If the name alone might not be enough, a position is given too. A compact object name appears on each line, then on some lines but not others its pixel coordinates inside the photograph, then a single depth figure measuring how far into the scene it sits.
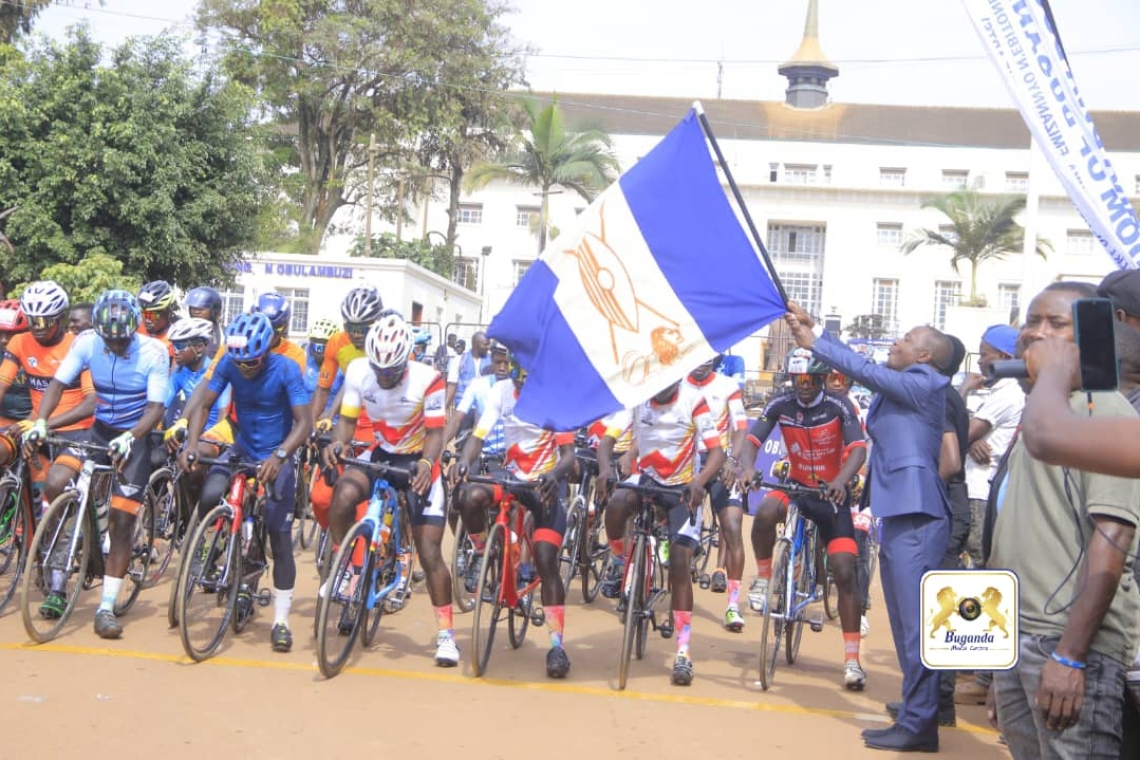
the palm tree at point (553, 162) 46.06
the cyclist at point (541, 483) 8.26
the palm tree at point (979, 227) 50.53
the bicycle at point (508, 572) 8.09
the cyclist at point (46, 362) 8.96
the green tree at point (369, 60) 44.44
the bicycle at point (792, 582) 8.20
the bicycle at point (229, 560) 7.84
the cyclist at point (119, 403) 8.42
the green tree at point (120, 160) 24.39
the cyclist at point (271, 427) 8.38
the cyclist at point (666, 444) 8.95
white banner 7.34
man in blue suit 6.85
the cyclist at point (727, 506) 10.18
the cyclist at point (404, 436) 8.13
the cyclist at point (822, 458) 8.38
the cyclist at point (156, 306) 10.12
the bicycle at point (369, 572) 7.70
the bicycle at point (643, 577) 7.98
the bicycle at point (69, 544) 8.07
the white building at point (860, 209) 63.41
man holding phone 3.88
